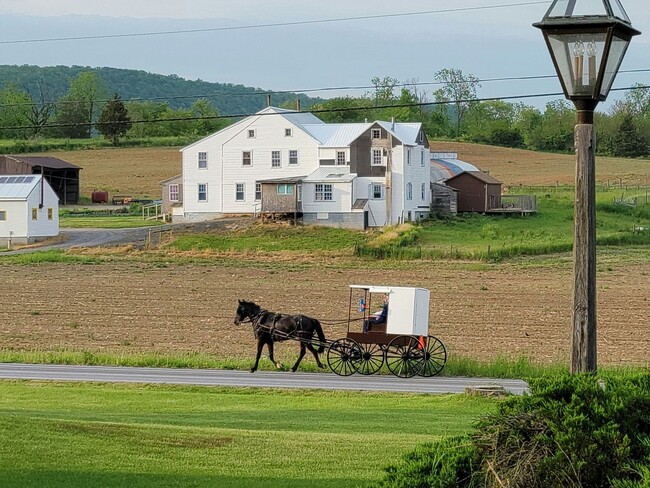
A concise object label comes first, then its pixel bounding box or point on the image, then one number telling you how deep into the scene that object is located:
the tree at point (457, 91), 171.75
